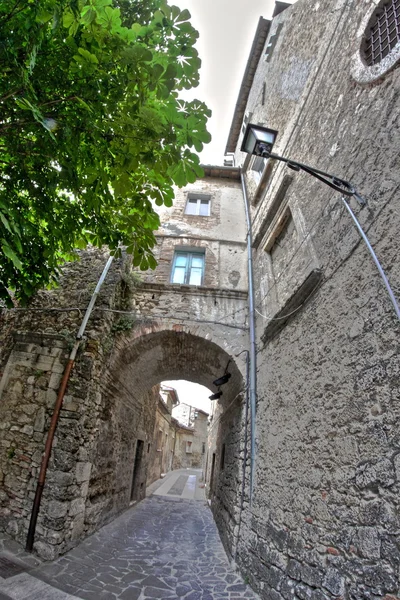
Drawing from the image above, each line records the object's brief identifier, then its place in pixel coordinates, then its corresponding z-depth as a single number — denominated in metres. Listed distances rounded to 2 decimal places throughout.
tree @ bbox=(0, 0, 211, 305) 1.98
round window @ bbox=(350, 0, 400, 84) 3.03
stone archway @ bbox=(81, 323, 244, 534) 5.21
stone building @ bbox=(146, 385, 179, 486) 12.62
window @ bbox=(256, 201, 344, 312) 3.54
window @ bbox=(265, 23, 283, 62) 7.44
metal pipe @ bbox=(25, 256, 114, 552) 3.85
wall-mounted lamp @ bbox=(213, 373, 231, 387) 6.12
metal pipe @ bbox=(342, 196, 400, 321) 2.10
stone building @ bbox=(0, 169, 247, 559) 4.20
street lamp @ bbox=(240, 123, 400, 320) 2.59
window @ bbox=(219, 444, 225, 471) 7.12
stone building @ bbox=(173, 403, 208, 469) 26.43
